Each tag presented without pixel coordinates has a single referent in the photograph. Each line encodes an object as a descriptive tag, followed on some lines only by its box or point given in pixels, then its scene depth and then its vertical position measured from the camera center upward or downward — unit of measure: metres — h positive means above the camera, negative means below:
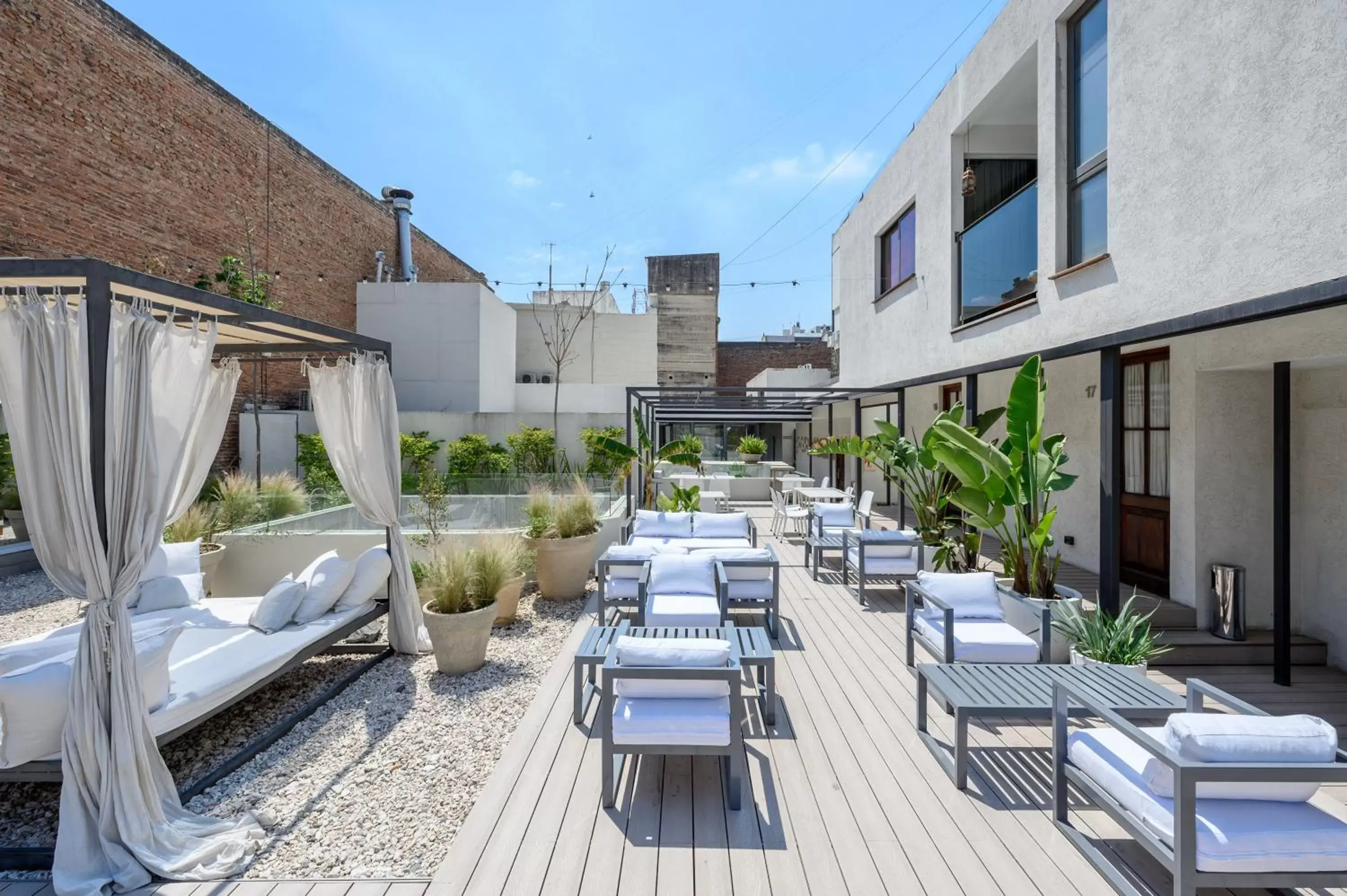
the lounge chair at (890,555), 6.63 -1.13
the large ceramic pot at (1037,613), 4.37 -1.19
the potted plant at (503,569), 5.28 -1.12
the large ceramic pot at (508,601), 6.02 -1.51
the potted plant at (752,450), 18.33 +0.05
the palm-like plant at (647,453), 9.19 -0.04
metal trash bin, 4.85 -1.19
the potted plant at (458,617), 4.83 -1.34
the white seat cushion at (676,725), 2.95 -1.34
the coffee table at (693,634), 3.66 -1.24
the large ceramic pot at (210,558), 6.93 -1.26
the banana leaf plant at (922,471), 6.49 -0.23
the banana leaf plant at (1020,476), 4.86 -0.19
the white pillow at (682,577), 5.22 -1.08
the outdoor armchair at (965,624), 4.07 -1.24
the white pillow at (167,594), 5.13 -1.26
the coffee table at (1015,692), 3.05 -1.29
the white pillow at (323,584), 4.84 -1.10
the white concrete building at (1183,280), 3.74 +1.39
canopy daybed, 2.67 -0.31
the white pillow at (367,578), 5.10 -1.10
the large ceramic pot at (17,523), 9.19 -1.16
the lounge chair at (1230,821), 2.09 -1.32
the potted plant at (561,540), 6.88 -1.03
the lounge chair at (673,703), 2.93 -1.27
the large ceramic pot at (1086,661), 3.71 -1.35
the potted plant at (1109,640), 3.87 -1.23
